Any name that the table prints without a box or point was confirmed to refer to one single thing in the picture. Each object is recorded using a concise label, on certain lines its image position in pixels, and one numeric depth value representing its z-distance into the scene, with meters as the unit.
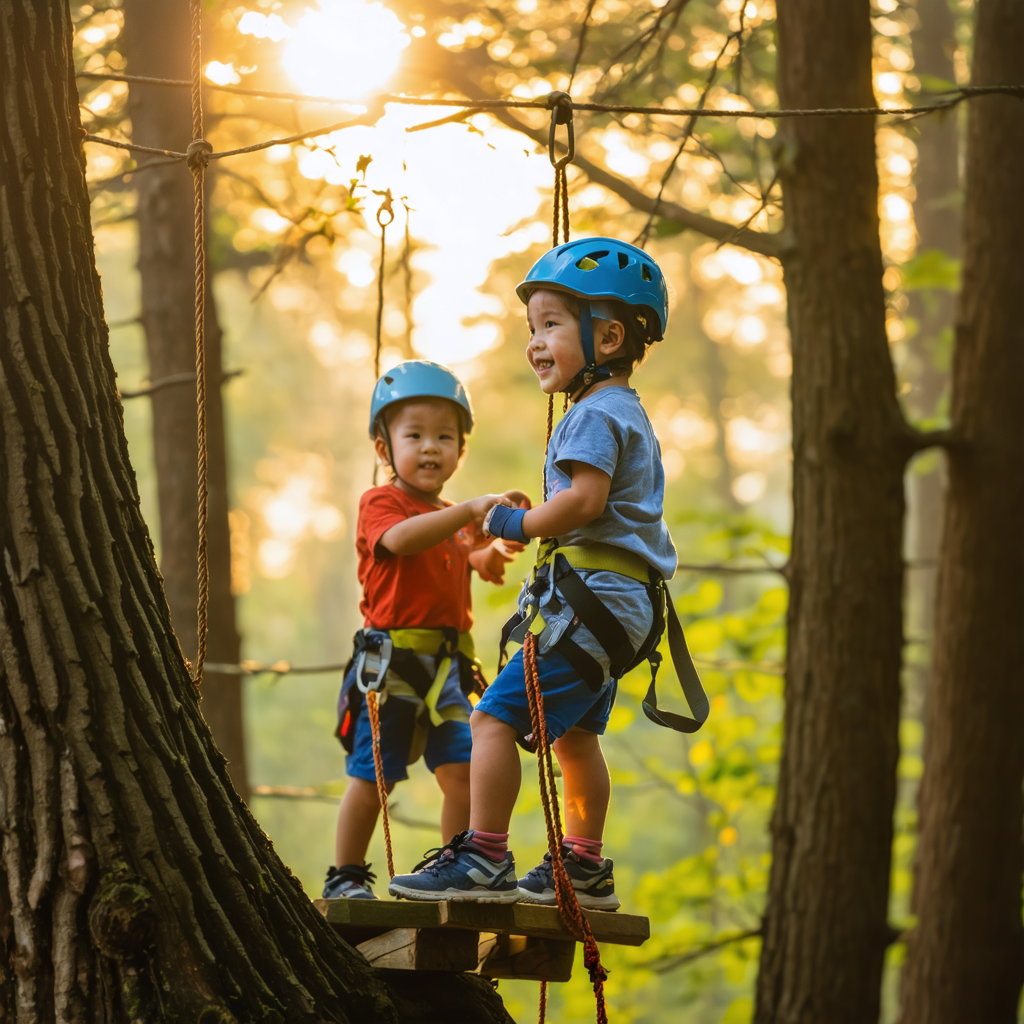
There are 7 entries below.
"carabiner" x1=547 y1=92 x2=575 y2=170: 5.63
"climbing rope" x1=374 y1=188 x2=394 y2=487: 6.72
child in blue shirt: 5.24
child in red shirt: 6.50
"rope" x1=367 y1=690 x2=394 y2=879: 6.23
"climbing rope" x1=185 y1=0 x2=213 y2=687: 5.15
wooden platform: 4.97
